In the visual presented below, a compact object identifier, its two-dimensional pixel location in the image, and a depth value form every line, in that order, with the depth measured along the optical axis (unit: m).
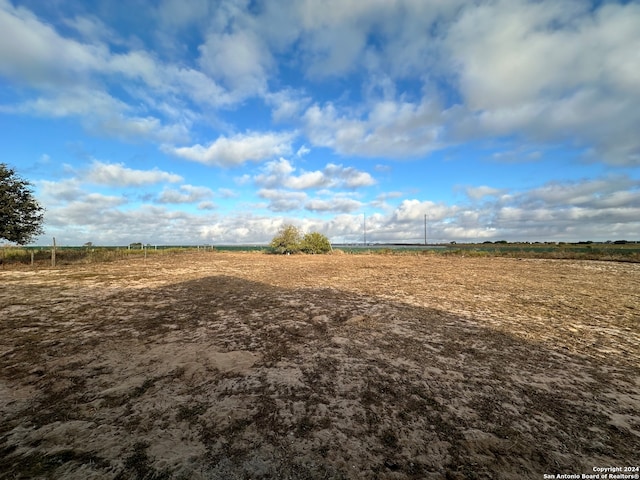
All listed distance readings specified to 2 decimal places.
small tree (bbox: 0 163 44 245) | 18.75
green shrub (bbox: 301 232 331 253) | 48.94
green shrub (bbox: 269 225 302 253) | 48.28
